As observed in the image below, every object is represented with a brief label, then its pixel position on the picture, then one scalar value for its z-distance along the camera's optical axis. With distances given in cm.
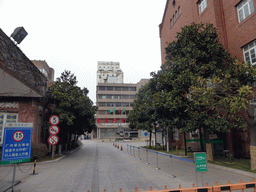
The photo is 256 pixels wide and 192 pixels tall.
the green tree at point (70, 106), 1640
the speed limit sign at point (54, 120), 1339
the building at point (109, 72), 7488
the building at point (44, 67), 4969
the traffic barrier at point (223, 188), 532
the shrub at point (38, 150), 1284
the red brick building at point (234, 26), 1302
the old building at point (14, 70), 573
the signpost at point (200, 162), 614
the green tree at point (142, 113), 2056
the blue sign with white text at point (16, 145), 665
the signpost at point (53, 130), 1202
